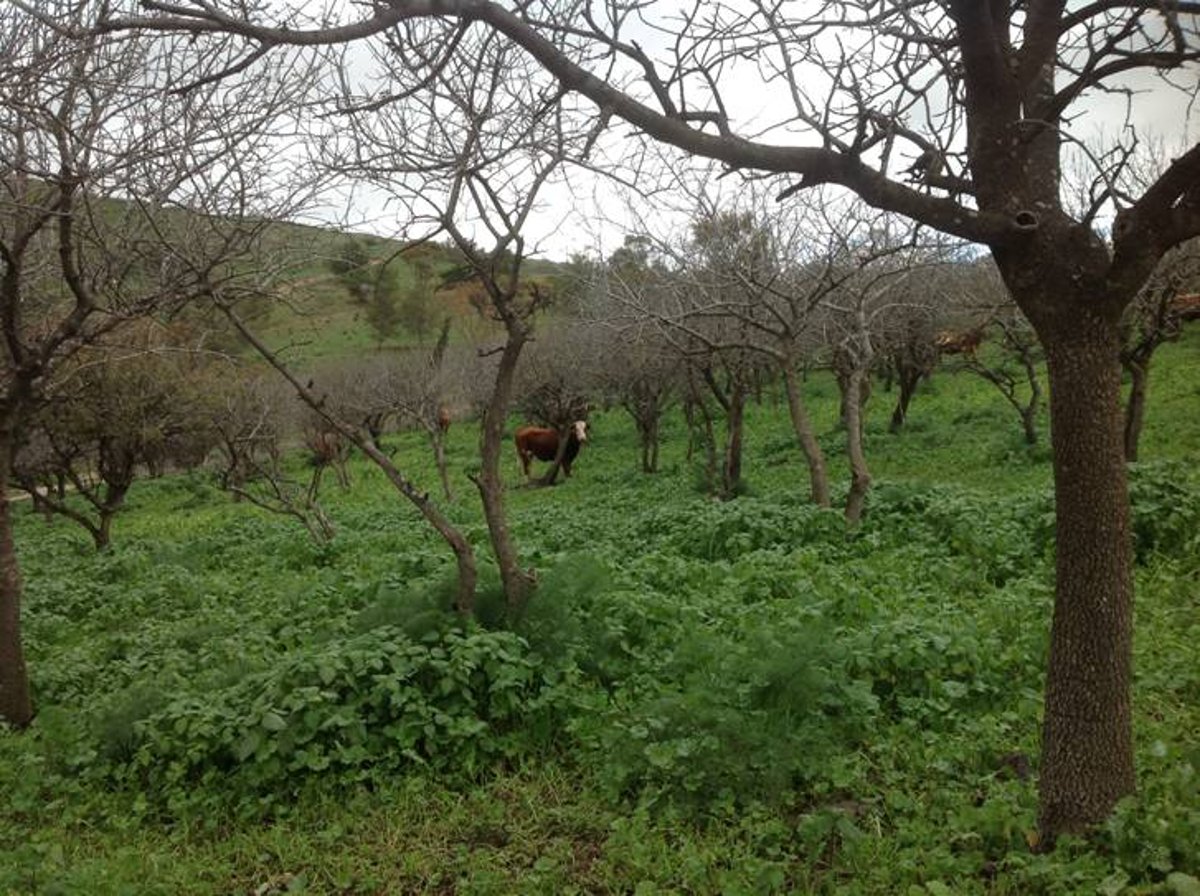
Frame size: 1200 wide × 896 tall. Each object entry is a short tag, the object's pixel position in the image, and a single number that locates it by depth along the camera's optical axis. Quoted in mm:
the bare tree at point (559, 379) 24859
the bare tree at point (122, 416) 16109
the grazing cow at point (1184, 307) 14734
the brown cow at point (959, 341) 22234
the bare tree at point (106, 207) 4977
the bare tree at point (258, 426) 14094
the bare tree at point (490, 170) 5812
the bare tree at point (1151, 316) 12273
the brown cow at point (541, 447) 23781
